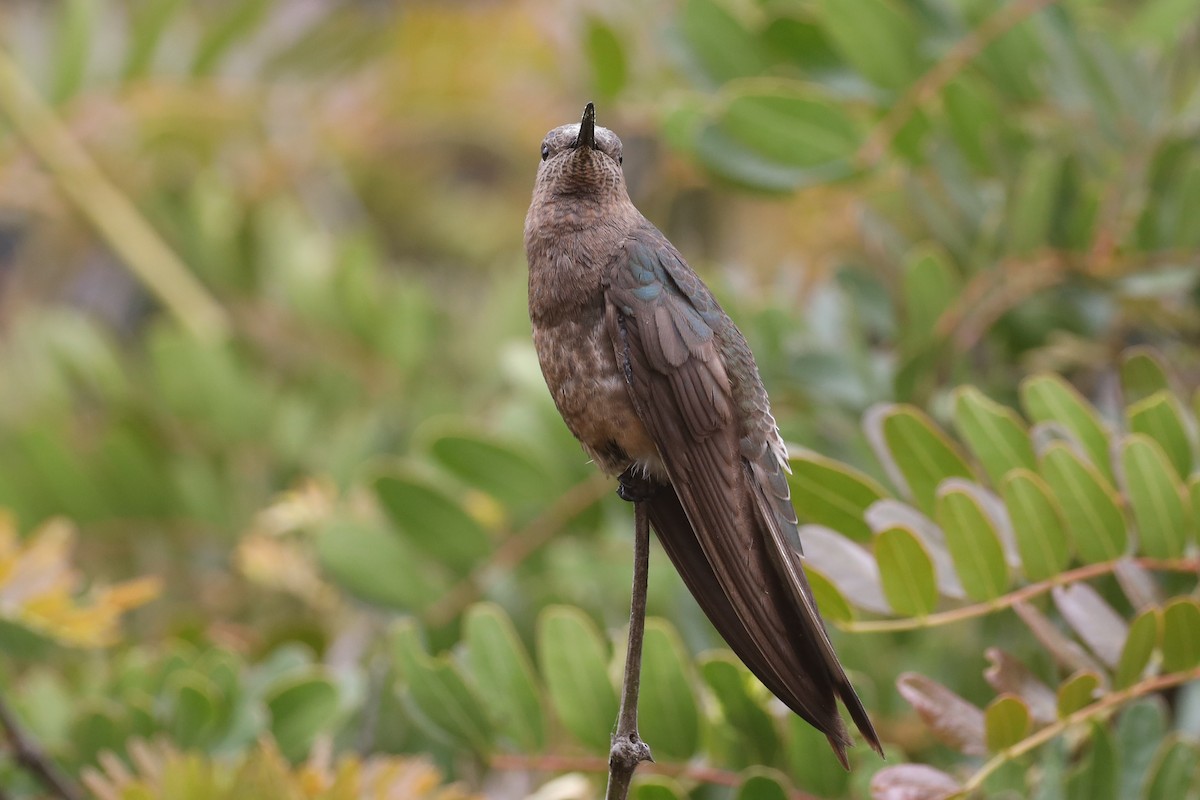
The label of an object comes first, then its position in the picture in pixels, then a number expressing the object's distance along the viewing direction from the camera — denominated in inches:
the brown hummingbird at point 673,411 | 190.4
